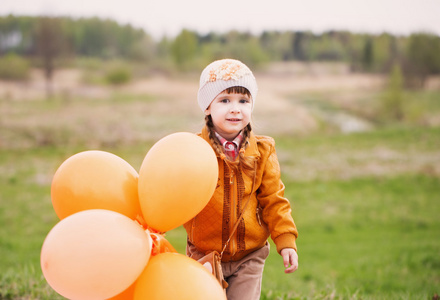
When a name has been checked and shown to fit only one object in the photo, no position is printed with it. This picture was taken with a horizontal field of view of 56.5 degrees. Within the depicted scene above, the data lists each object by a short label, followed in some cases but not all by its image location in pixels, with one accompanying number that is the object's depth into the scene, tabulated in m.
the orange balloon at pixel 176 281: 1.72
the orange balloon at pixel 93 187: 1.89
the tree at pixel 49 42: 26.97
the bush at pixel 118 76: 31.94
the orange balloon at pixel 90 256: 1.60
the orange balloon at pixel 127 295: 1.88
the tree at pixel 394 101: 25.01
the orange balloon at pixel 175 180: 1.83
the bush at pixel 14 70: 29.73
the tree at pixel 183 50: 40.16
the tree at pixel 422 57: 34.41
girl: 2.23
